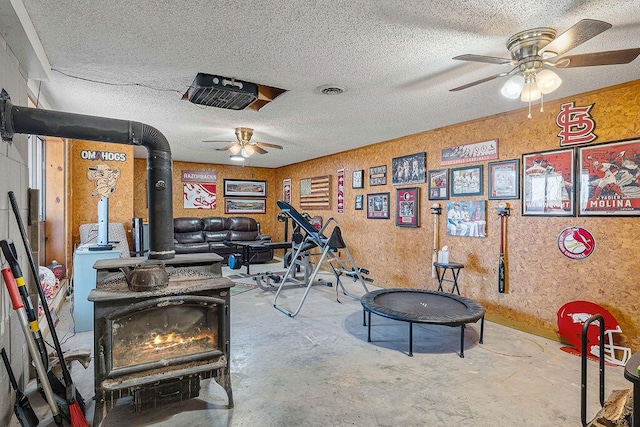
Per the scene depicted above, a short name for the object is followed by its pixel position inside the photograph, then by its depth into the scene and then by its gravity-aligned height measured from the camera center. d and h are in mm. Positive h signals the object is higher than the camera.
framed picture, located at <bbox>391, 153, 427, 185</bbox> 4953 +628
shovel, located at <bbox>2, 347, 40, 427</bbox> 1976 -1152
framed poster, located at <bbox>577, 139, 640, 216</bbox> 2982 +285
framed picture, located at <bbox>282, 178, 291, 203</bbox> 8656 +538
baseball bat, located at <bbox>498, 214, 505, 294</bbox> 3895 -640
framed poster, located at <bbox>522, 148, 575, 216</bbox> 3383 +281
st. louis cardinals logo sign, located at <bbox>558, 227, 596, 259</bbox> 3254 -311
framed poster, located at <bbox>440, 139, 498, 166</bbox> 4066 +724
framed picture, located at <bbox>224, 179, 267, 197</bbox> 8828 +605
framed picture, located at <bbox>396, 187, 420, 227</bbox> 5039 +56
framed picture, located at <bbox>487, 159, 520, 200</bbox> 3826 +353
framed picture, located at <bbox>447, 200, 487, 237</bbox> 4160 -95
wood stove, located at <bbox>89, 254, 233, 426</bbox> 2021 -806
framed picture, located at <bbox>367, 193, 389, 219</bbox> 5639 +81
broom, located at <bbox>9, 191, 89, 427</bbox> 1996 -927
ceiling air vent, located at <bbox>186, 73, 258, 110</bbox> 2820 +1018
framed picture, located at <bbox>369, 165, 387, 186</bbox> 5688 +598
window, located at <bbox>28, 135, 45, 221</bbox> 3990 +551
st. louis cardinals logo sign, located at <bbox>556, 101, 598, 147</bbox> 3254 +831
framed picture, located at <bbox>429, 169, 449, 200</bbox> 4605 +360
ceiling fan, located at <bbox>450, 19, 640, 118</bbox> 1981 +917
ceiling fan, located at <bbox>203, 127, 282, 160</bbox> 4723 +967
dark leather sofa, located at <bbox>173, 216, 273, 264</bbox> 7646 -561
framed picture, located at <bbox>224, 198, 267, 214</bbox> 8867 +150
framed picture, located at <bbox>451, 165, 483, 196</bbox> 4211 +374
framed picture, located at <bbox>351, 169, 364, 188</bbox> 6168 +584
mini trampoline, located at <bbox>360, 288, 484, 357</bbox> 3070 -972
